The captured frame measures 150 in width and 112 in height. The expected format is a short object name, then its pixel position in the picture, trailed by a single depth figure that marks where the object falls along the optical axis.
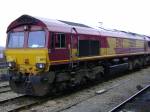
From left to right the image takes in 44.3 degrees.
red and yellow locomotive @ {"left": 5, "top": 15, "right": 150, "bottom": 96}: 7.28
